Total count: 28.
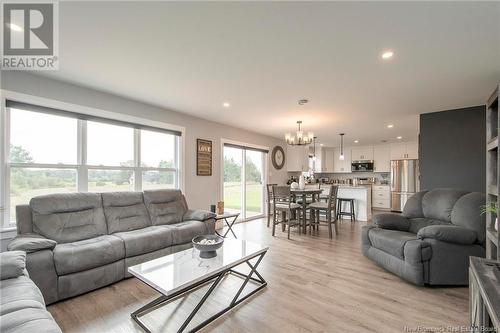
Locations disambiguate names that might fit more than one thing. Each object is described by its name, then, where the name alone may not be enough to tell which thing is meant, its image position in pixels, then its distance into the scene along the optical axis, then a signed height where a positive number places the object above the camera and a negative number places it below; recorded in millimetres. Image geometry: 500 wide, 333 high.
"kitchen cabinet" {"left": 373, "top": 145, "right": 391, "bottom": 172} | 8235 +303
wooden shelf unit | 2309 +14
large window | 2689 +152
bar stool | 6203 -1241
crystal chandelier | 4578 +561
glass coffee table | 1712 -903
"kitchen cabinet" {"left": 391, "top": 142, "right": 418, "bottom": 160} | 7533 +535
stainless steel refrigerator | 7395 -492
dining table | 4770 -605
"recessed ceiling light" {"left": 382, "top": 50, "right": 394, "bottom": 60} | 2164 +1097
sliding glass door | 5672 -398
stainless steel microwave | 8570 +8
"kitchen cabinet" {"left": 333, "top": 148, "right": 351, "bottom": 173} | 9141 +134
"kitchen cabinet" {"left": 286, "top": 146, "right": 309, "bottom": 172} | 7641 +245
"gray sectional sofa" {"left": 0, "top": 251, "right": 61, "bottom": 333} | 1164 -826
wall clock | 7102 +287
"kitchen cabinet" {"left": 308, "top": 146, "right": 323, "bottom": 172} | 9250 +215
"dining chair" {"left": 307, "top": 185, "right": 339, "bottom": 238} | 4621 -860
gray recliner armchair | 2482 -915
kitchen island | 6133 -898
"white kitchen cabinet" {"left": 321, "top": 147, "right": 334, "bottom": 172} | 9351 +304
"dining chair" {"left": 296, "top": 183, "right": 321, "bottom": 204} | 5568 -856
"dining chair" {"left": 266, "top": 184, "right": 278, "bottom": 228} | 5336 -671
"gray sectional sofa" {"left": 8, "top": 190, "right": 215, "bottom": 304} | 2135 -851
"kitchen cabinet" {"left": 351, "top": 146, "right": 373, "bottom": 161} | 8672 +516
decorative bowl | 2182 -778
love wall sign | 4738 +193
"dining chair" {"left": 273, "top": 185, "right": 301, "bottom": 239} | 4643 -830
